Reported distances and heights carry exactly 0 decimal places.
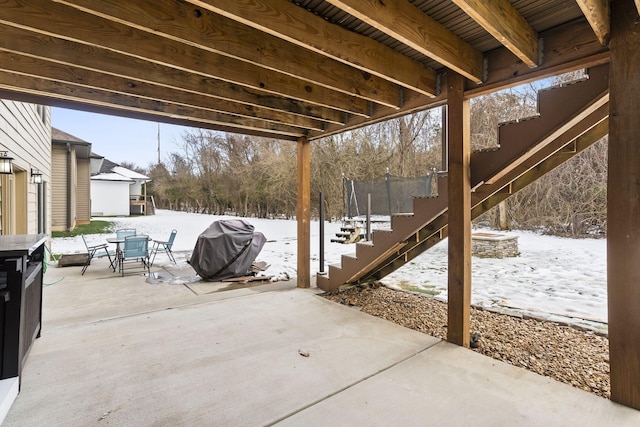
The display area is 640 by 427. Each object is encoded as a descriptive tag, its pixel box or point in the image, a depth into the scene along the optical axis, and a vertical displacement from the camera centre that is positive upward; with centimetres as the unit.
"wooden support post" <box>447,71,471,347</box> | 275 +0
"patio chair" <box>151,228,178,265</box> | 654 -70
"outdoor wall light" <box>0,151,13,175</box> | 325 +49
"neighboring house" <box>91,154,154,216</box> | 1895 +127
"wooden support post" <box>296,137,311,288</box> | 466 -2
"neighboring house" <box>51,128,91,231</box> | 1047 +117
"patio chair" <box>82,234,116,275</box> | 592 -81
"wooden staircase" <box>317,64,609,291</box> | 230 +44
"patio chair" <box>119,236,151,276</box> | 549 -63
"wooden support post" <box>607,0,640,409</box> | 186 +3
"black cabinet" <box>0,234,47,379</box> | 199 -59
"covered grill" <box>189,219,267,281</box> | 530 -68
